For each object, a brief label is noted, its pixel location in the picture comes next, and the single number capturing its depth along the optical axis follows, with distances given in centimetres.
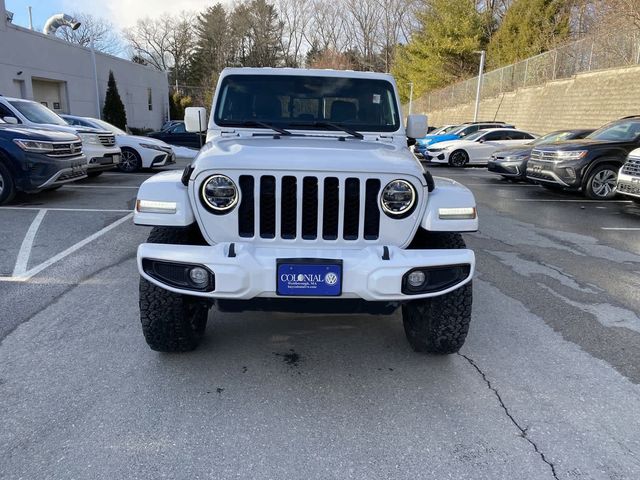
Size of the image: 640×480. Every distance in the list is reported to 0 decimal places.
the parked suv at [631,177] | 862
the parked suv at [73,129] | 943
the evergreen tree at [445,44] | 4084
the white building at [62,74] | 2059
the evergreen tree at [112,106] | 2816
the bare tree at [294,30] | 6019
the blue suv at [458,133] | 2039
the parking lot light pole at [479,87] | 2775
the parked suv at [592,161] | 1021
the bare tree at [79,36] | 5934
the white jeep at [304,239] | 274
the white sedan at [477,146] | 1775
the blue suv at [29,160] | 817
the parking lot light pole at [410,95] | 4747
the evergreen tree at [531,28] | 3212
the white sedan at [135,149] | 1345
